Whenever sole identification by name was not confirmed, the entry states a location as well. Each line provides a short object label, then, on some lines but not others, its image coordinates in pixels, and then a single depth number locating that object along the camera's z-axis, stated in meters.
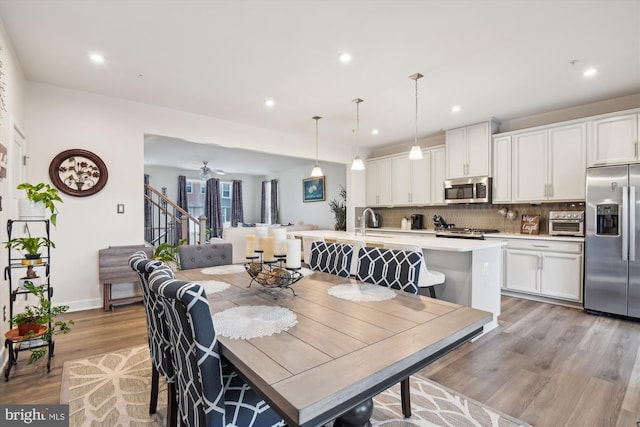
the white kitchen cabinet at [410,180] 5.61
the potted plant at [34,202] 2.30
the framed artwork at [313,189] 8.24
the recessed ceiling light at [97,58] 2.86
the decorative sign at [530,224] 4.43
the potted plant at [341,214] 7.07
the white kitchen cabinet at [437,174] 5.38
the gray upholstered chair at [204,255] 2.78
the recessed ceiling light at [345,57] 2.83
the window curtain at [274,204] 9.92
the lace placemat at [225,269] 2.38
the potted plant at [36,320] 2.23
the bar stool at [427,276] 2.72
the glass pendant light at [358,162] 3.93
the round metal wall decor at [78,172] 3.58
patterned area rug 1.77
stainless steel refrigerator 3.34
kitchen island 2.90
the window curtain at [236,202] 10.60
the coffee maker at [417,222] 5.88
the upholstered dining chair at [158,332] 1.42
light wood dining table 0.81
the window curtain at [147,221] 8.10
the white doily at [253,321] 1.17
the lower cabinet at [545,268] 3.81
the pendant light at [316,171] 4.30
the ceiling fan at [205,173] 7.88
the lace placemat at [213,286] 1.82
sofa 5.94
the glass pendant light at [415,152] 3.36
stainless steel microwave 4.73
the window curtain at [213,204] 10.11
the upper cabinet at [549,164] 3.96
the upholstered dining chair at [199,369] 1.00
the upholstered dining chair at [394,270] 1.82
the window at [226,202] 10.70
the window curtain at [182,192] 9.65
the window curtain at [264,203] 10.69
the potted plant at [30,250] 2.27
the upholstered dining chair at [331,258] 2.45
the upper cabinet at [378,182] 6.21
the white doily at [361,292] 1.67
